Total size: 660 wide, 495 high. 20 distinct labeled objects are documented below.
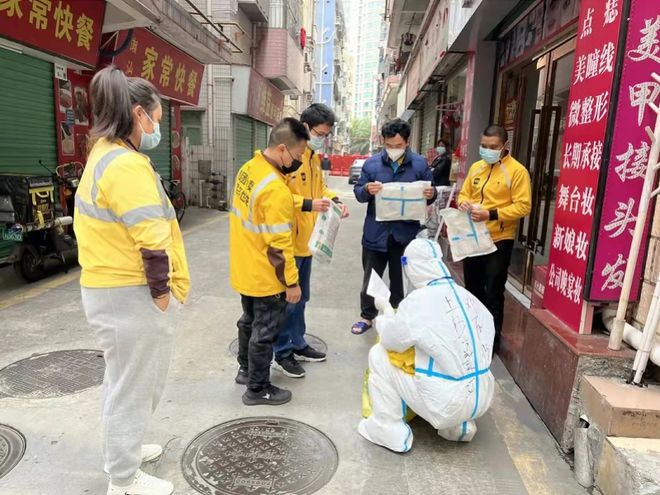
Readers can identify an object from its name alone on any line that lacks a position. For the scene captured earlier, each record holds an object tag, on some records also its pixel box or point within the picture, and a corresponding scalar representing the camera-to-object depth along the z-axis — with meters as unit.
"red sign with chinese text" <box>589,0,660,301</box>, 2.36
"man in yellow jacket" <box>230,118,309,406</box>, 2.73
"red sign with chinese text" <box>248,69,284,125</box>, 13.19
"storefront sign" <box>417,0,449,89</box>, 7.03
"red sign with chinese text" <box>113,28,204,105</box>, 8.09
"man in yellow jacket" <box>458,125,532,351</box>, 3.54
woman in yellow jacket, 1.91
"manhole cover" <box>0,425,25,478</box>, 2.38
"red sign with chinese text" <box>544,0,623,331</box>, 2.53
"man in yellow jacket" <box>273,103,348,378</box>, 3.39
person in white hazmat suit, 2.42
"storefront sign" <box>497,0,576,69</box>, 4.36
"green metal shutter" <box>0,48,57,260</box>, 5.86
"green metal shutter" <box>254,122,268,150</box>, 15.85
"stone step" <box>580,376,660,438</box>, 2.21
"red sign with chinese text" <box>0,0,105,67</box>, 5.30
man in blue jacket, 4.02
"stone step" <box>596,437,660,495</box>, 1.96
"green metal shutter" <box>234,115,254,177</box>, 13.54
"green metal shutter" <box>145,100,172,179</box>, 10.12
